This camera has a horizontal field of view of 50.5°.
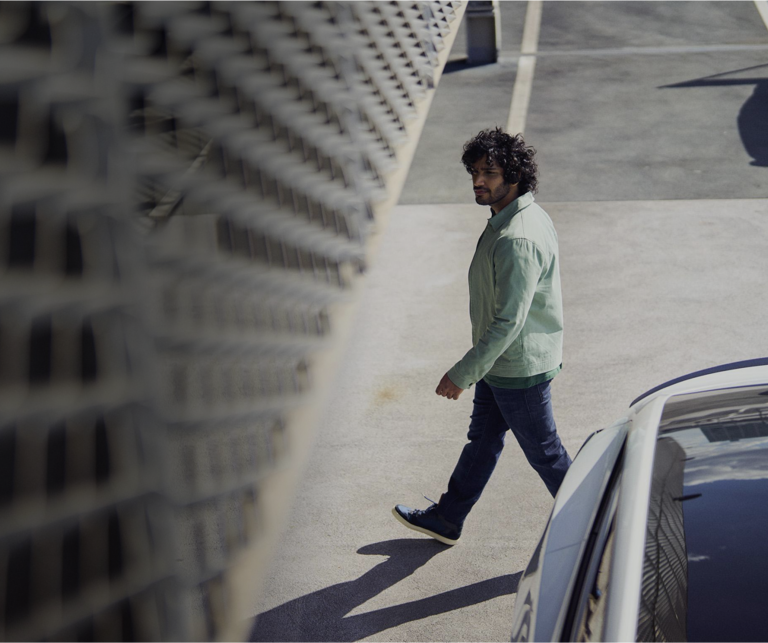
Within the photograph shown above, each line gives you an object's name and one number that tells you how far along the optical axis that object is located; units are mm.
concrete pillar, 14156
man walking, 3289
